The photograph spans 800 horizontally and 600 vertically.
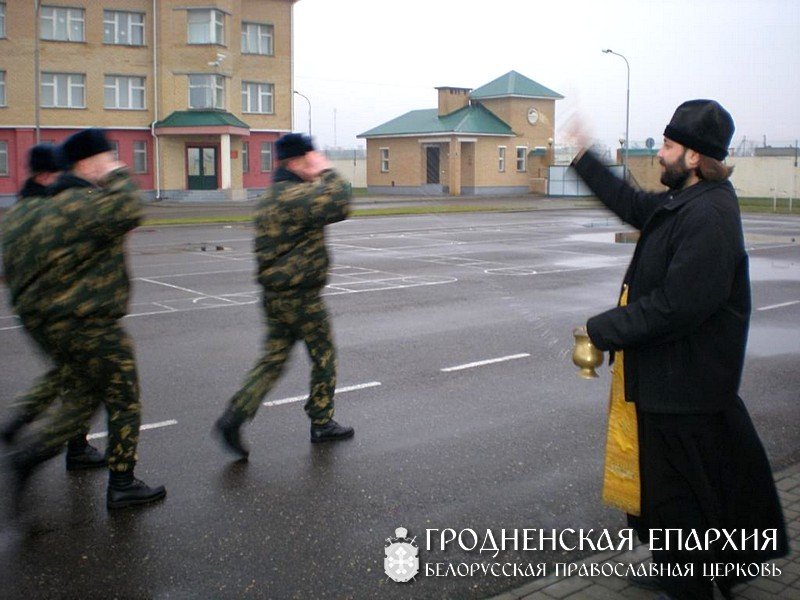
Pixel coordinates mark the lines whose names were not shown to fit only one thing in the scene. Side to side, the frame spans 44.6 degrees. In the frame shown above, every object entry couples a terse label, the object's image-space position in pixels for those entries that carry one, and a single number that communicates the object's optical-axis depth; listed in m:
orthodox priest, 3.64
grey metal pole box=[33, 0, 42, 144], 32.16
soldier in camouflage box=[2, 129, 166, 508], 4.75
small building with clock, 60.22
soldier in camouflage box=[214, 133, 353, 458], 5.73
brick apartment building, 45.44
